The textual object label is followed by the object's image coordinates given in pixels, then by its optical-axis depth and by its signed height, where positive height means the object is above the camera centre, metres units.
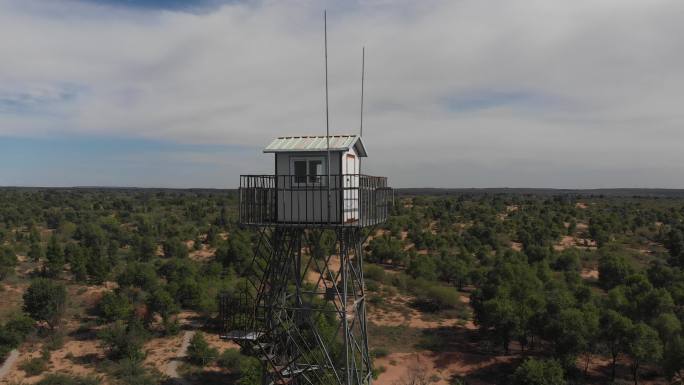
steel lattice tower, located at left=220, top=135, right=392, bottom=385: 13.27 -0.92
